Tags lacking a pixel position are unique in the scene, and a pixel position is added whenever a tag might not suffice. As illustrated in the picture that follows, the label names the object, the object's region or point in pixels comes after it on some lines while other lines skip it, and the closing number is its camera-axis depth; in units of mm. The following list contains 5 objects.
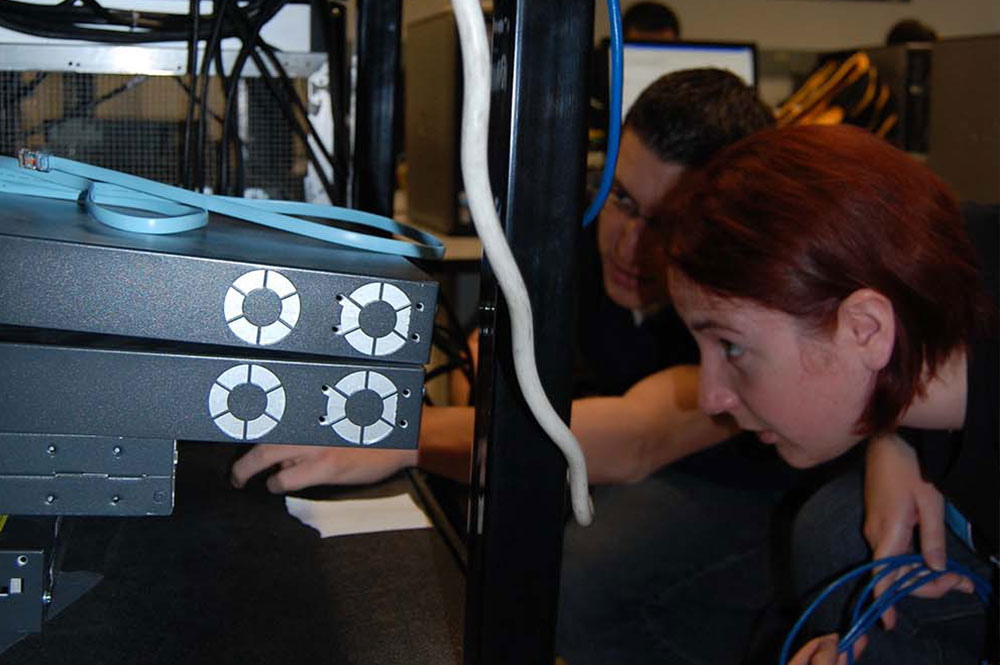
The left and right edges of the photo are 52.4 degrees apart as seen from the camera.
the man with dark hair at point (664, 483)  1301
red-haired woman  840
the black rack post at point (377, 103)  918
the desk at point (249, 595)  521
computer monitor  2273
